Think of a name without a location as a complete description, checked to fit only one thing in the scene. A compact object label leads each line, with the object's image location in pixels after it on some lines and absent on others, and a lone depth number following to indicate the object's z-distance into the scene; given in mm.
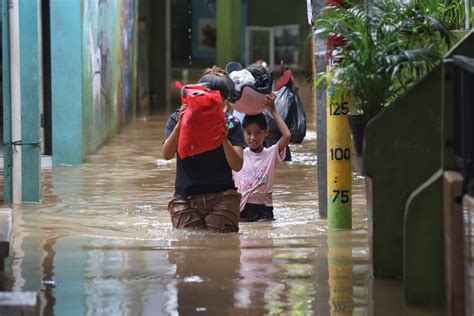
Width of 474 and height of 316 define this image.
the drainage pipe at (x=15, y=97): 21853
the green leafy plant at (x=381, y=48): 14364
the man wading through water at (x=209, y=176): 16780
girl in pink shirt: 19556
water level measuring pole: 18246
